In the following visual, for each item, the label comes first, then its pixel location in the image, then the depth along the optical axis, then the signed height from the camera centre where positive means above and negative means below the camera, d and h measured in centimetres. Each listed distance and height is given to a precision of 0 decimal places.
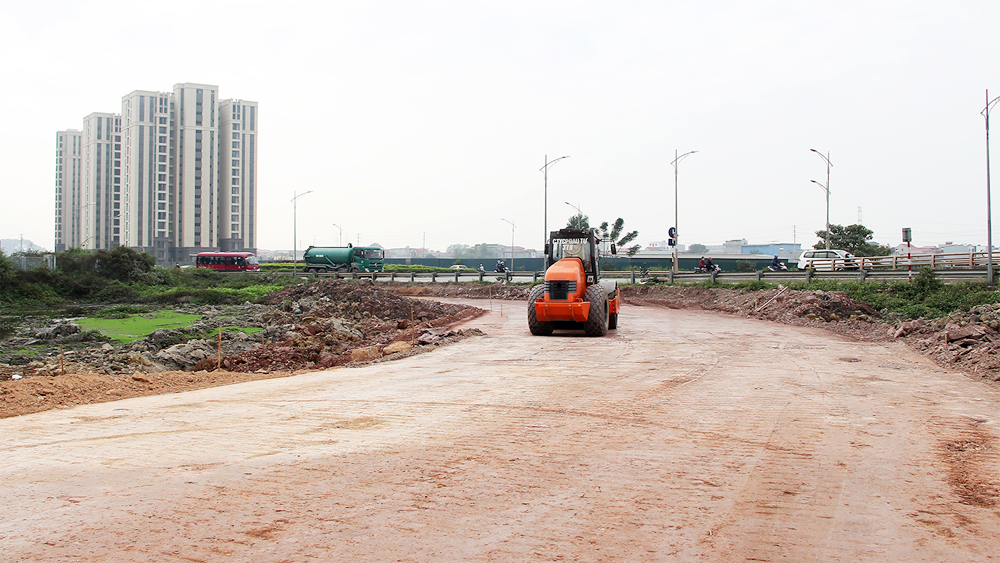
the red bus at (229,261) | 7044 +57
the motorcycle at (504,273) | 4828 -30
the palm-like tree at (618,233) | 7344 +413
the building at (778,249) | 11938 +490
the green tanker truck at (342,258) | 6338 +90
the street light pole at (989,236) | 2623 +165
